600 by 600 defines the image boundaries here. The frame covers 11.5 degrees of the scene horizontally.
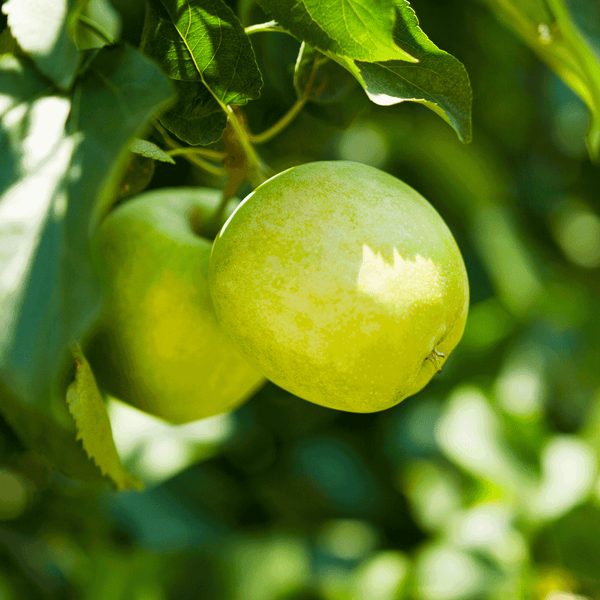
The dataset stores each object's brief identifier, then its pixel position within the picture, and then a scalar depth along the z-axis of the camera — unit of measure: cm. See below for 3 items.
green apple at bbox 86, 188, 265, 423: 78
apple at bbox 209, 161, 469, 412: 74
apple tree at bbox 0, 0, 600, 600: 71
